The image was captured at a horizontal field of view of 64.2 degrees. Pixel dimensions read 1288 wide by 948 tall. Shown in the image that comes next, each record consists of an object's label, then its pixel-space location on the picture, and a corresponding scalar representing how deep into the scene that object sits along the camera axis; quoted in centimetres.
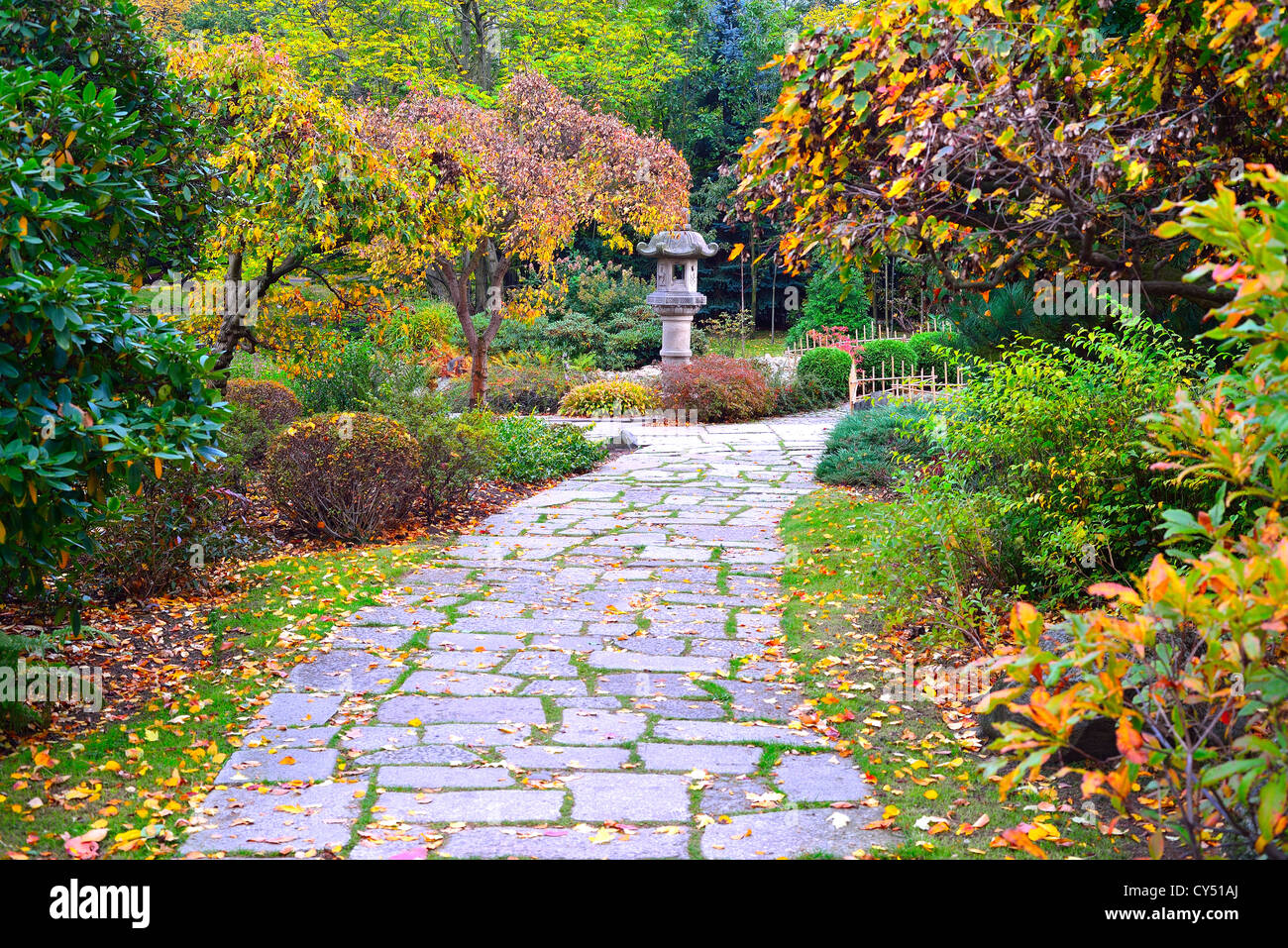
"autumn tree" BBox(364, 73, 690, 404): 991
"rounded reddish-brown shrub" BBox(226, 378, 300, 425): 1077
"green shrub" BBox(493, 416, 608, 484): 1034
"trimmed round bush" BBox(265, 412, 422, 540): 723
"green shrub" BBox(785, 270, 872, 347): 2419
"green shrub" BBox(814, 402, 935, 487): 924
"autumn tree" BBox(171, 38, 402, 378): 762
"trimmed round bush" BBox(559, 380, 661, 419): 1575
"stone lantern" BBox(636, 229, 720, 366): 1677
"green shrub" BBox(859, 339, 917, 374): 1766
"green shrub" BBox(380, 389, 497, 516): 783
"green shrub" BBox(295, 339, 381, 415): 947
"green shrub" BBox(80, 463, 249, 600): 537
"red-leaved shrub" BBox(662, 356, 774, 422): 1549
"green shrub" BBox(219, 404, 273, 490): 889
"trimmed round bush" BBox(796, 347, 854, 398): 1805
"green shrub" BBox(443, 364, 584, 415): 1629
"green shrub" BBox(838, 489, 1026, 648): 468
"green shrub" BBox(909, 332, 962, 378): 1733
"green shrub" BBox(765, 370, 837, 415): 1719
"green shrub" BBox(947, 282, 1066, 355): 680
